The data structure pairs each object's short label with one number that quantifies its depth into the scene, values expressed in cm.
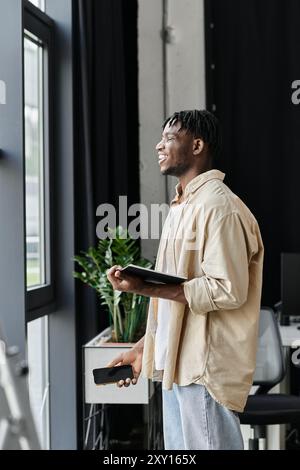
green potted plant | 310
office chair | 311
